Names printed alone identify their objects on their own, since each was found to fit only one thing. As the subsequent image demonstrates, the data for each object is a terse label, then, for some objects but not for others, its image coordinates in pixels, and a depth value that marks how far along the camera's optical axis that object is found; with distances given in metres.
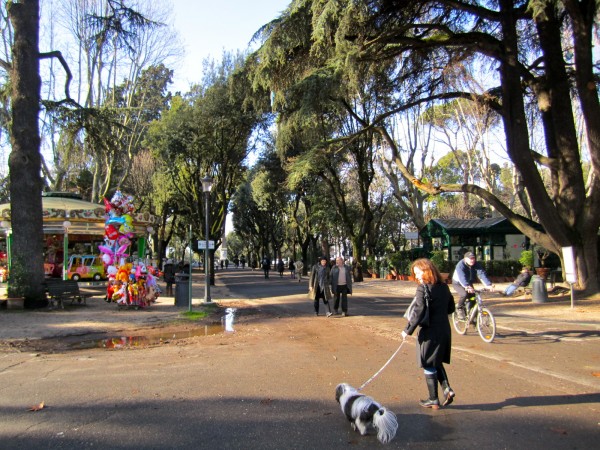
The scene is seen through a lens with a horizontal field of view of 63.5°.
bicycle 9.01
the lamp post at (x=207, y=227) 17.19
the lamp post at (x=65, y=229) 21.17
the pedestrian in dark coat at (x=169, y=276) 21.31
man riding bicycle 9.41
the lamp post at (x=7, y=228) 21.00
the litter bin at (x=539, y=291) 14.85
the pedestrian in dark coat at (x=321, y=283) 13.73
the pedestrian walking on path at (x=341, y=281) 13.40
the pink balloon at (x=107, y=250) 16.87
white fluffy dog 4.12
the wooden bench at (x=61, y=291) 15.20
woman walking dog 4.93
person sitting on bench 16.41
